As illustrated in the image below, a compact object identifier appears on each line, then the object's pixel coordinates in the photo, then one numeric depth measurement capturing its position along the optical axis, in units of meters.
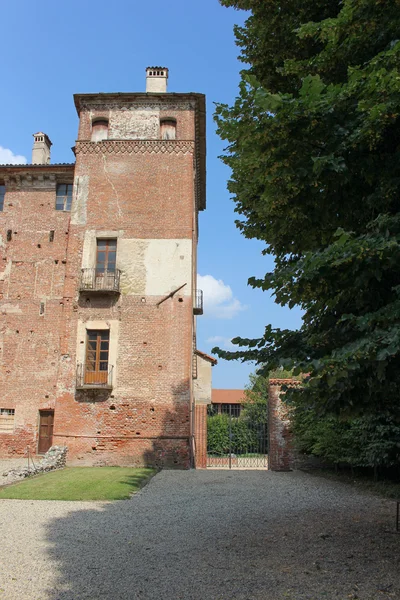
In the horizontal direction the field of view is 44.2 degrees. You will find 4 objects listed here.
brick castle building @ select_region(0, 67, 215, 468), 18.77
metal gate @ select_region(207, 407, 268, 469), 30.19
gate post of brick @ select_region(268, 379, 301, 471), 18.73
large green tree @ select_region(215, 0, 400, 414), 4.79
